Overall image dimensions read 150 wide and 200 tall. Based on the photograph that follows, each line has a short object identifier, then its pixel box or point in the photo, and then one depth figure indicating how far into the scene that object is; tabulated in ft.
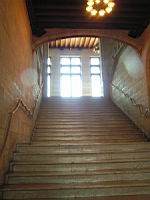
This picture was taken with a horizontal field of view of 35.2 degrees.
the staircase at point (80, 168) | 10.80
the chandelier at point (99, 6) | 17.60
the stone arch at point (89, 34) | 22.72
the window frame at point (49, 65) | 48.51
